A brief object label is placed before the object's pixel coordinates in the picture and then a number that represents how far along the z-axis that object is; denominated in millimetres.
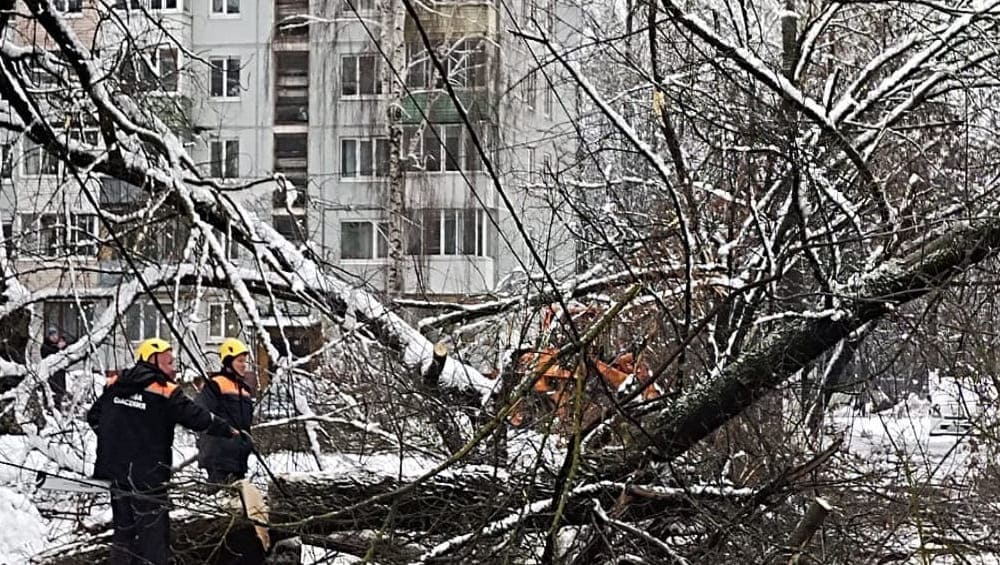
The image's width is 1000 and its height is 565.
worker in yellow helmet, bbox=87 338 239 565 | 15445
